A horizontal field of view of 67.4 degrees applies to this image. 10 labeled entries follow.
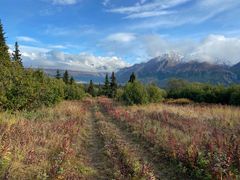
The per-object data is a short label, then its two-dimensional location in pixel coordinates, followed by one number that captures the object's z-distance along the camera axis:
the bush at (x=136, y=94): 20.57
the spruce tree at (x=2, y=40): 27.52
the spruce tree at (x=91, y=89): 60.00
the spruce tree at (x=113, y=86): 50.51
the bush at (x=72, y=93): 33.39
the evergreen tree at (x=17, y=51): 37.27
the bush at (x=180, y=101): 25.40
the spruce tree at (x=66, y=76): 51.82
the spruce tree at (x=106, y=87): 52.66
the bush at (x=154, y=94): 22.32
